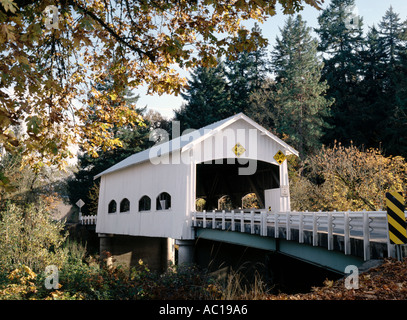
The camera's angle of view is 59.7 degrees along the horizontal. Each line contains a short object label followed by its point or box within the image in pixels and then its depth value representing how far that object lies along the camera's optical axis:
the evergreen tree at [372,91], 33.28
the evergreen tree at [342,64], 34.81
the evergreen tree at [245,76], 41.81
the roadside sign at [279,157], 17.73
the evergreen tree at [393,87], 29.77
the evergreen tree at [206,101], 39.53
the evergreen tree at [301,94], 34.03
